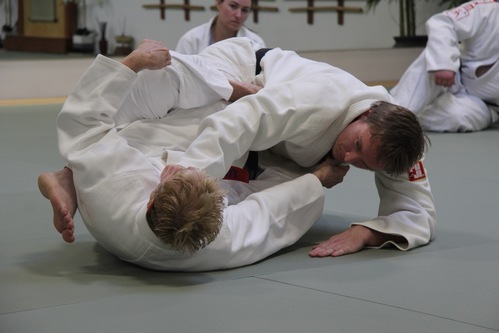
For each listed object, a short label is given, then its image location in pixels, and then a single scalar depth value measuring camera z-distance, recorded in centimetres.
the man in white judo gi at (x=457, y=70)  944
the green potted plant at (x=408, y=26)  1510
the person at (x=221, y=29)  912
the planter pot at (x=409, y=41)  1527
